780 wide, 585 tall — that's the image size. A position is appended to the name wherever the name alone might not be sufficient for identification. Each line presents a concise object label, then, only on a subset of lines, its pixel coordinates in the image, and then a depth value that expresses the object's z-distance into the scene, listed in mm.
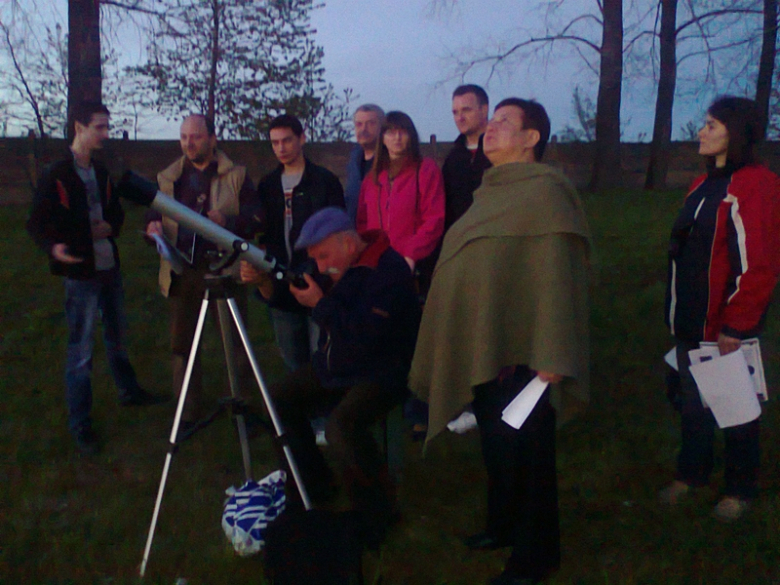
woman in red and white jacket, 3148
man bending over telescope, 3199
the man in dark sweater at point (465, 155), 4242
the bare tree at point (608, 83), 13562
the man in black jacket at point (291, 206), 4195
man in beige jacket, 4230
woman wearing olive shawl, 2609
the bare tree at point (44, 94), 18011
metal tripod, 3145
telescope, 2844
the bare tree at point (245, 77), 20875
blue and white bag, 3158
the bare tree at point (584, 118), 27922
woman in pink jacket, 4164
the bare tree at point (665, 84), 13297
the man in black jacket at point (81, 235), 4086
